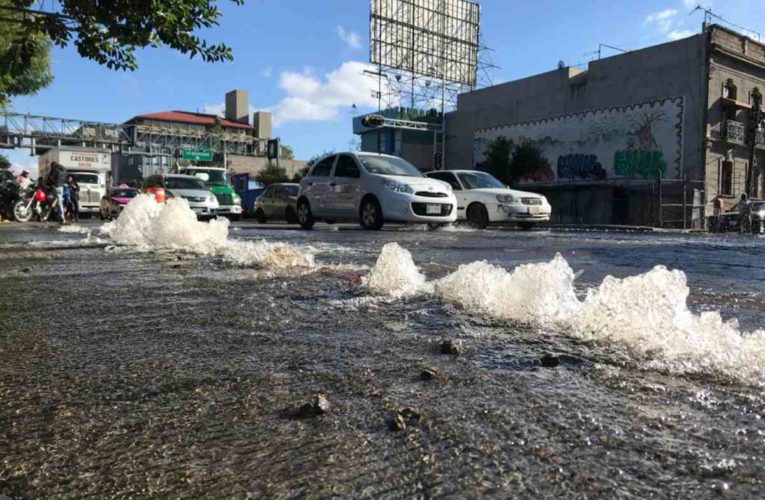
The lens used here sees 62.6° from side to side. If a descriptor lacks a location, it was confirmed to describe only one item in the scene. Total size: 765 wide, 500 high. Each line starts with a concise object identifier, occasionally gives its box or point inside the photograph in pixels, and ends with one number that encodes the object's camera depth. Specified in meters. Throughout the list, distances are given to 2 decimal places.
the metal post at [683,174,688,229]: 23.11
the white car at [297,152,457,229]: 11.45
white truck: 27.61
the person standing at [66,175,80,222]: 21.69
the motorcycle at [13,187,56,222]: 18.98
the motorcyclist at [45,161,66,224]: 18.83
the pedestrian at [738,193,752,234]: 21.78
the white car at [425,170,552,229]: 14.20
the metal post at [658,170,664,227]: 23.02
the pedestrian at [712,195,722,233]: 22.86
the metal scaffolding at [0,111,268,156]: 49.16
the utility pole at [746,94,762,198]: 30.08
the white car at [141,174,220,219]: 17.22
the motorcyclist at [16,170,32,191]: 19.80
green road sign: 58.31
